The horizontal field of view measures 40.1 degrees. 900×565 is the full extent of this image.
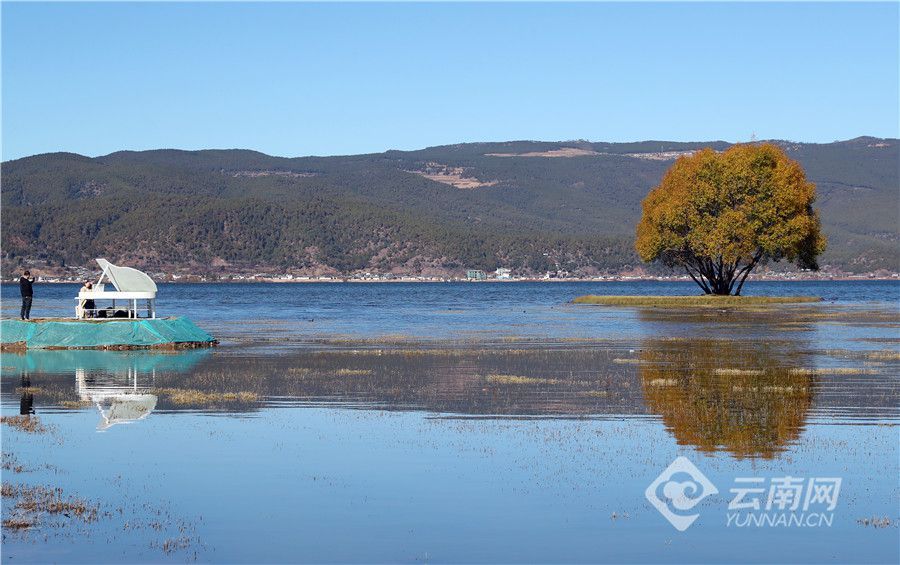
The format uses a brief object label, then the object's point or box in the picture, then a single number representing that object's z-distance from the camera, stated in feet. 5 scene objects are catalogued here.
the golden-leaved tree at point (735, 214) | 340.80
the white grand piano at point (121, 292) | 161.99
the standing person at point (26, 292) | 167.84
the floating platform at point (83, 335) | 158.92
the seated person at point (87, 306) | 164.96
